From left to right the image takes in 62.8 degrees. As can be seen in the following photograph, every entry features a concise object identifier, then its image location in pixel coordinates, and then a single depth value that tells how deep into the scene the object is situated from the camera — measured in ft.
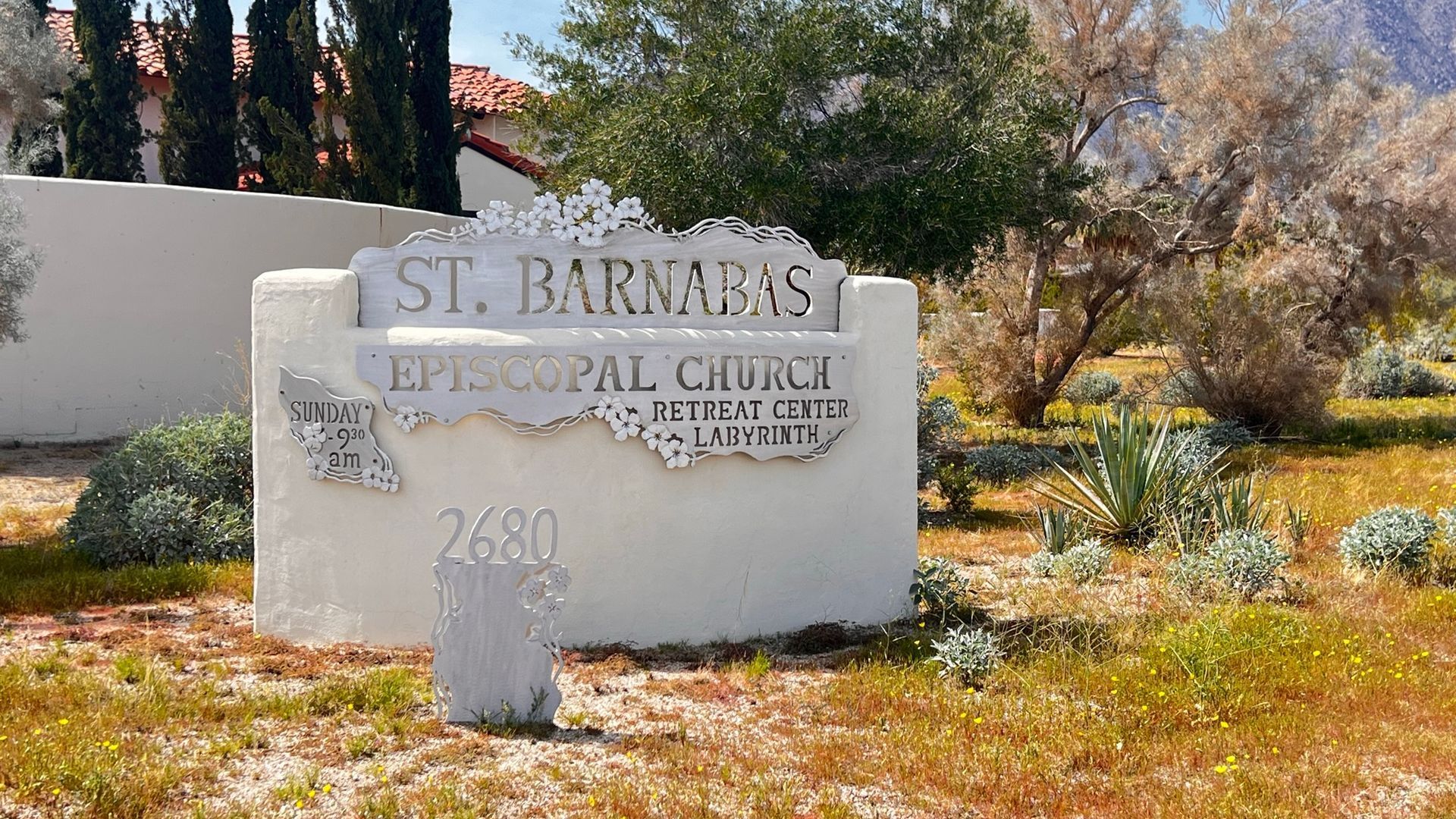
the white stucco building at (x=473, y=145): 67.36
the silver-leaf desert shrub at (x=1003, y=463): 42.19
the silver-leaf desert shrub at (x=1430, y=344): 92.17
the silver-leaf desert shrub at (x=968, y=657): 18.69
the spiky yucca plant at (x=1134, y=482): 30.07
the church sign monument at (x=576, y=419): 20.44
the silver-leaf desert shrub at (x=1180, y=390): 53.06
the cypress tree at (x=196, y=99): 58.23
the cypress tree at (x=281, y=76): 56.95
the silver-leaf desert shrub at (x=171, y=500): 27.17
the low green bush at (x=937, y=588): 22.59
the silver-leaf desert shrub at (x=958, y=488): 35.42
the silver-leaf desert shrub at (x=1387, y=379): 70.13
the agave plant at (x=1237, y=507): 27.63
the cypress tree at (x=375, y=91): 55.11
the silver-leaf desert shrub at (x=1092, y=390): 68.44
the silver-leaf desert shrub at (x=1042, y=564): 26.23
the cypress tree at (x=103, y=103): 57.47
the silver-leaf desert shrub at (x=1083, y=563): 25.43
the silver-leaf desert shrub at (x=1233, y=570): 23.80
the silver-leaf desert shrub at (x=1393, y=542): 25.49
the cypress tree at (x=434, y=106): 58.75
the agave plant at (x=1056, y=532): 28.17
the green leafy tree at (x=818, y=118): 35.94
